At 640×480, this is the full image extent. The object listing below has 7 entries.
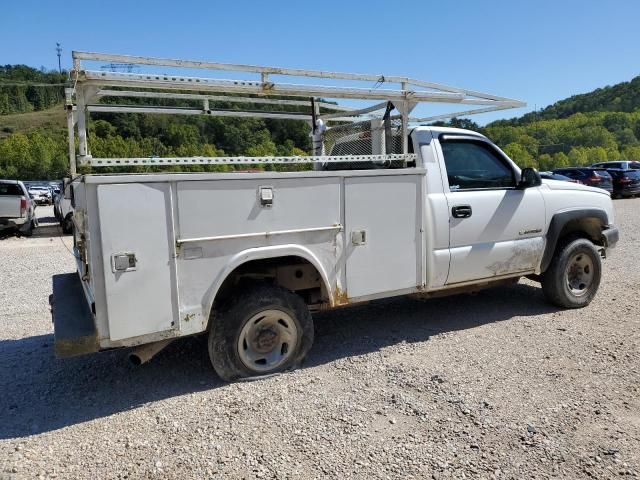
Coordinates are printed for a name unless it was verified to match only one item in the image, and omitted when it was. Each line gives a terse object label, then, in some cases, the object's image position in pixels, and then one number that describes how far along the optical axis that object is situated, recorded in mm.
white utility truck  3557
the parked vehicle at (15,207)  15406
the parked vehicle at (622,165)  28344
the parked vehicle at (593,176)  24359
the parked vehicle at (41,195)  36312
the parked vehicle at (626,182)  25594
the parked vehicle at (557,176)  23666
